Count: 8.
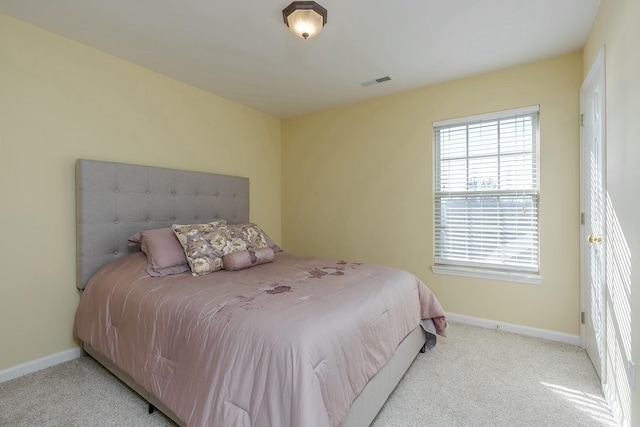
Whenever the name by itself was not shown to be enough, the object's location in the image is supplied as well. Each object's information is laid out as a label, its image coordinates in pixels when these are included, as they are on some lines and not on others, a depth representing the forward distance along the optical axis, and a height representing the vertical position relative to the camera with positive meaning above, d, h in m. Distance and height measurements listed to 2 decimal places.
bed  1.19 -0.56
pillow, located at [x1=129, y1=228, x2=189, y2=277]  2.15 -0.31
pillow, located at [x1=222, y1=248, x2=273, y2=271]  2.28 -0.39
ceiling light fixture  1.79 +1.18
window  2.69 +0.13
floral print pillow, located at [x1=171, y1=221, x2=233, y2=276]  2.20 -0.27
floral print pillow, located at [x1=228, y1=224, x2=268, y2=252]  2.50 -0.25
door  1.90 -0.01
